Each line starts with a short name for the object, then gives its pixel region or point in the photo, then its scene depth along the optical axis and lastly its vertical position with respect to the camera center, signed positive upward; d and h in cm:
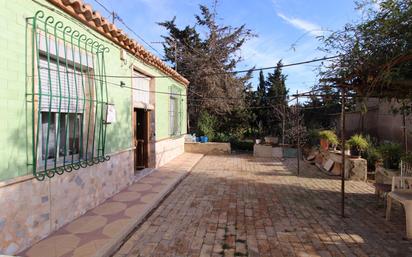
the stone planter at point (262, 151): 1414 -128
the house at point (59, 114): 330 +13
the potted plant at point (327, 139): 1031 -48
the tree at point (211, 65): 1802 +389
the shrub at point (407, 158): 565 -63
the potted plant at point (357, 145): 873 -58
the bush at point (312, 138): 1255 -55
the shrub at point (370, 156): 890 -95
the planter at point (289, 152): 1391 -130
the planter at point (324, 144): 1052 -68
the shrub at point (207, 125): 1670 -4
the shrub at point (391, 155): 655 -65
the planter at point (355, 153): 874 -82
